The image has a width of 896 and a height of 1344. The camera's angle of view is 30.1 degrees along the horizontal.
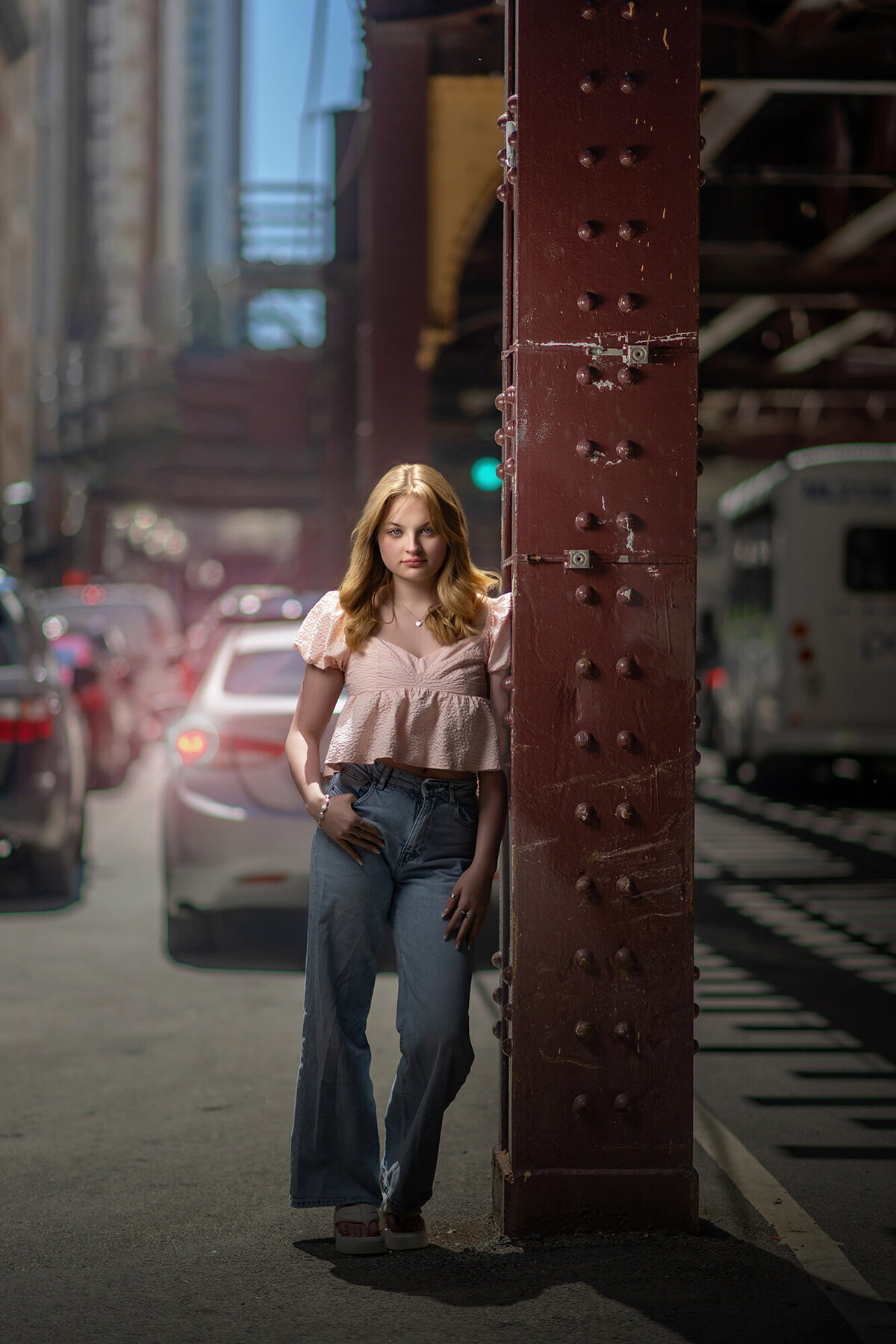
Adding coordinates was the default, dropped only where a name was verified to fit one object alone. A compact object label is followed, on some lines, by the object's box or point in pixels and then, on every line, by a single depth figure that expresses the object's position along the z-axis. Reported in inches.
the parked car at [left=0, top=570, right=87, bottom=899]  348.5
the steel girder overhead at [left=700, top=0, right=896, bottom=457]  415.2
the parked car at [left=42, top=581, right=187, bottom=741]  831.1
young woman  154.4
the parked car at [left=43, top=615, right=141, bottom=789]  634.8
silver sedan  287.4
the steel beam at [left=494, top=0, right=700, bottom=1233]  159.8
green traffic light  633.0
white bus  612.7
